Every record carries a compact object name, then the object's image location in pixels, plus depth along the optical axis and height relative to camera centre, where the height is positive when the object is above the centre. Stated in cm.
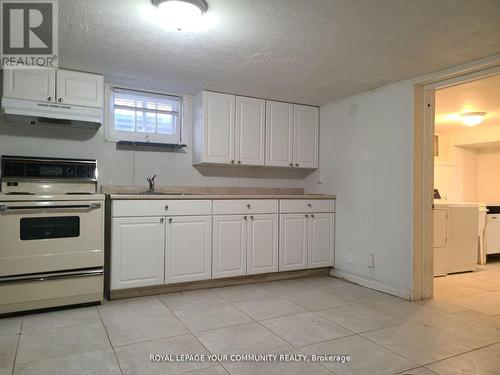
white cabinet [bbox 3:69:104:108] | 287 +82
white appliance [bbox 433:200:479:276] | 417 -58
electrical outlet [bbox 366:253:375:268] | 359 -73
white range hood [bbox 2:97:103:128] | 283 +58
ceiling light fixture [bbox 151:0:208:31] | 198 +100
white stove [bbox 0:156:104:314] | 264 -42
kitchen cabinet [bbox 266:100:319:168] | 411 +61
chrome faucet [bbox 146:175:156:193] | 361 +0
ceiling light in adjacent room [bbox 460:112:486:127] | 459 +92
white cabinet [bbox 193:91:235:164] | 372 +61
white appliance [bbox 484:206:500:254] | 500 -60
